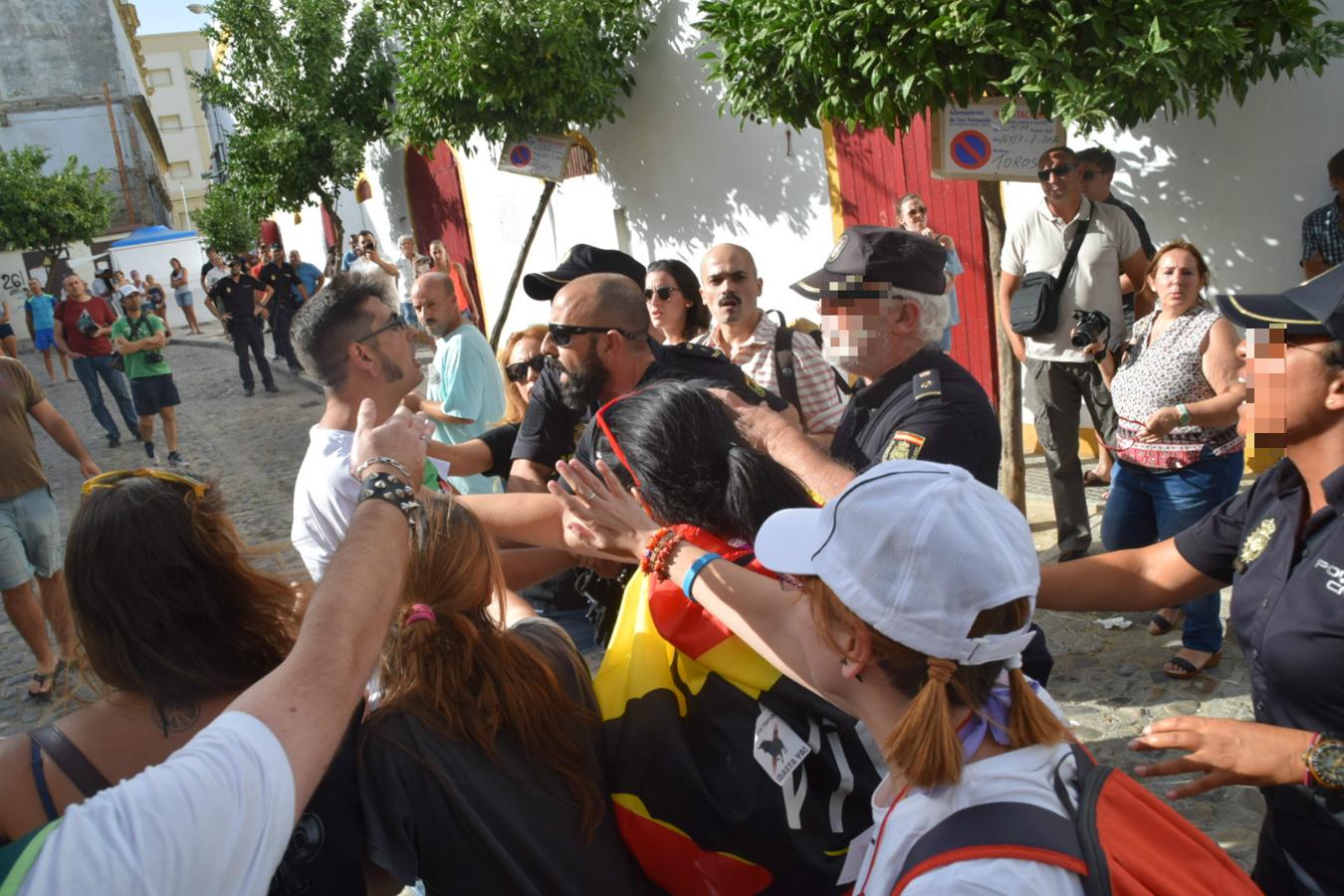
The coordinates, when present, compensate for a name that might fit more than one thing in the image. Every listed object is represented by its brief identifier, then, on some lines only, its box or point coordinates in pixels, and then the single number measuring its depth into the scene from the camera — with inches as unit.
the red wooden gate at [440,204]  577.6
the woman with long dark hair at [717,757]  67.1
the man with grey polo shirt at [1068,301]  202.5
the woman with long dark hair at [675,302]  195.9
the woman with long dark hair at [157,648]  66.2
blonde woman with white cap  50.4
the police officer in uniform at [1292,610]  68.5
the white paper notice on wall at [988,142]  200.2
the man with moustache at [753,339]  177.3
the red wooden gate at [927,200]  284.8
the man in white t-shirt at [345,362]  118.2
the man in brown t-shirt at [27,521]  206.5
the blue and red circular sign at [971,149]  200.8
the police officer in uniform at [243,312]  561.0
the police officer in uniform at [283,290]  603.3
